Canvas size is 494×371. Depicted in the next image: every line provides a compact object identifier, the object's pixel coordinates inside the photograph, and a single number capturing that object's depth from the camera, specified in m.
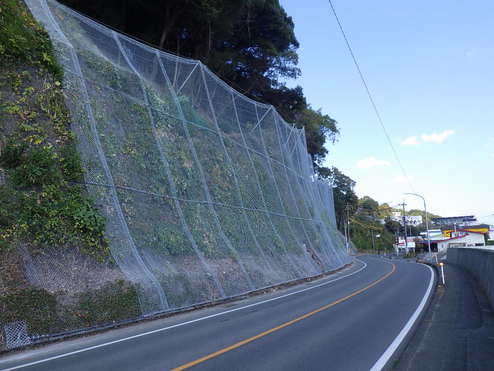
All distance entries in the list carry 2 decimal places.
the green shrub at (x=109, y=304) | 8.68
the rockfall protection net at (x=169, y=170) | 11.73
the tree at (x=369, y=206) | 114.12
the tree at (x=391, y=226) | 115.75
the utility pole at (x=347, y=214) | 85.76
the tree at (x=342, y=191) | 84.19
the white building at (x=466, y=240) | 71.25
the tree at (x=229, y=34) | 22.72
